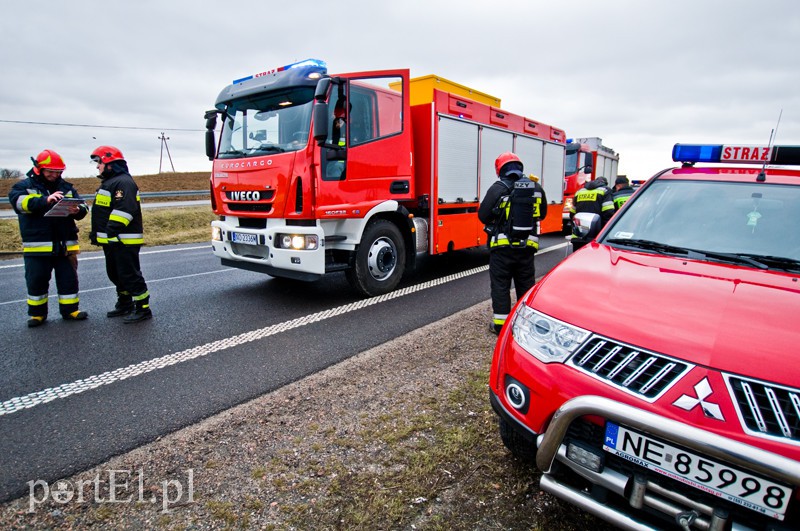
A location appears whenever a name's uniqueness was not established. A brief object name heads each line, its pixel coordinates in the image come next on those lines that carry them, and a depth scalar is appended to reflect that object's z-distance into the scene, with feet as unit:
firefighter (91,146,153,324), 15.80
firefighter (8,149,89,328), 15.33
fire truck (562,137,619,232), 40.63
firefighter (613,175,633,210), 23.87
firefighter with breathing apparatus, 13.76
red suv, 4.53
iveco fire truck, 16.85
